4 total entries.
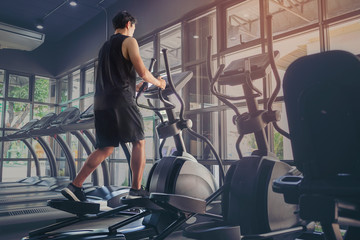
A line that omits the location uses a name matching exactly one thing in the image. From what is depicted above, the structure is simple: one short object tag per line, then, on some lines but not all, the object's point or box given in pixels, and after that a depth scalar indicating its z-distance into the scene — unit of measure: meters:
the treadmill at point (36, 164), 6.37
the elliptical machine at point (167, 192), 2.03
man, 2.38
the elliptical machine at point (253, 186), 2.06
